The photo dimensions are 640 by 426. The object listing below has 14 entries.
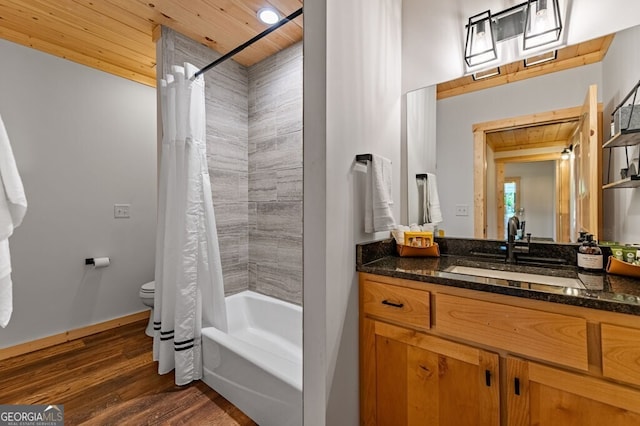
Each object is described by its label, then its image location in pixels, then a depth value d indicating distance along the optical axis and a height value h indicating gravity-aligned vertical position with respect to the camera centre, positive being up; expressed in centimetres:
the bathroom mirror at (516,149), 117 +44
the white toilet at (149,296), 244 -72
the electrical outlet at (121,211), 268 +3
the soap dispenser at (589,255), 113 -18
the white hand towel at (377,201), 128 +6
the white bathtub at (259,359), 140 -93
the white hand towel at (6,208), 93 +2
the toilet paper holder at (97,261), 249 -43
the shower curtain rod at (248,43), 168 +117
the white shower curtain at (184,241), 186 -19
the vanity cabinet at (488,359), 79 -50
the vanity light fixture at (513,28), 126 +91
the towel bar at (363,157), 127 +26
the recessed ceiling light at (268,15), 196 +145
